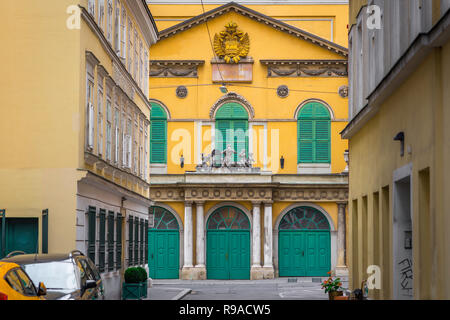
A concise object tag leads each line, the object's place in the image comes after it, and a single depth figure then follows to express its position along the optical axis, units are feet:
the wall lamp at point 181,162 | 145.89
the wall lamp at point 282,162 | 146.10
